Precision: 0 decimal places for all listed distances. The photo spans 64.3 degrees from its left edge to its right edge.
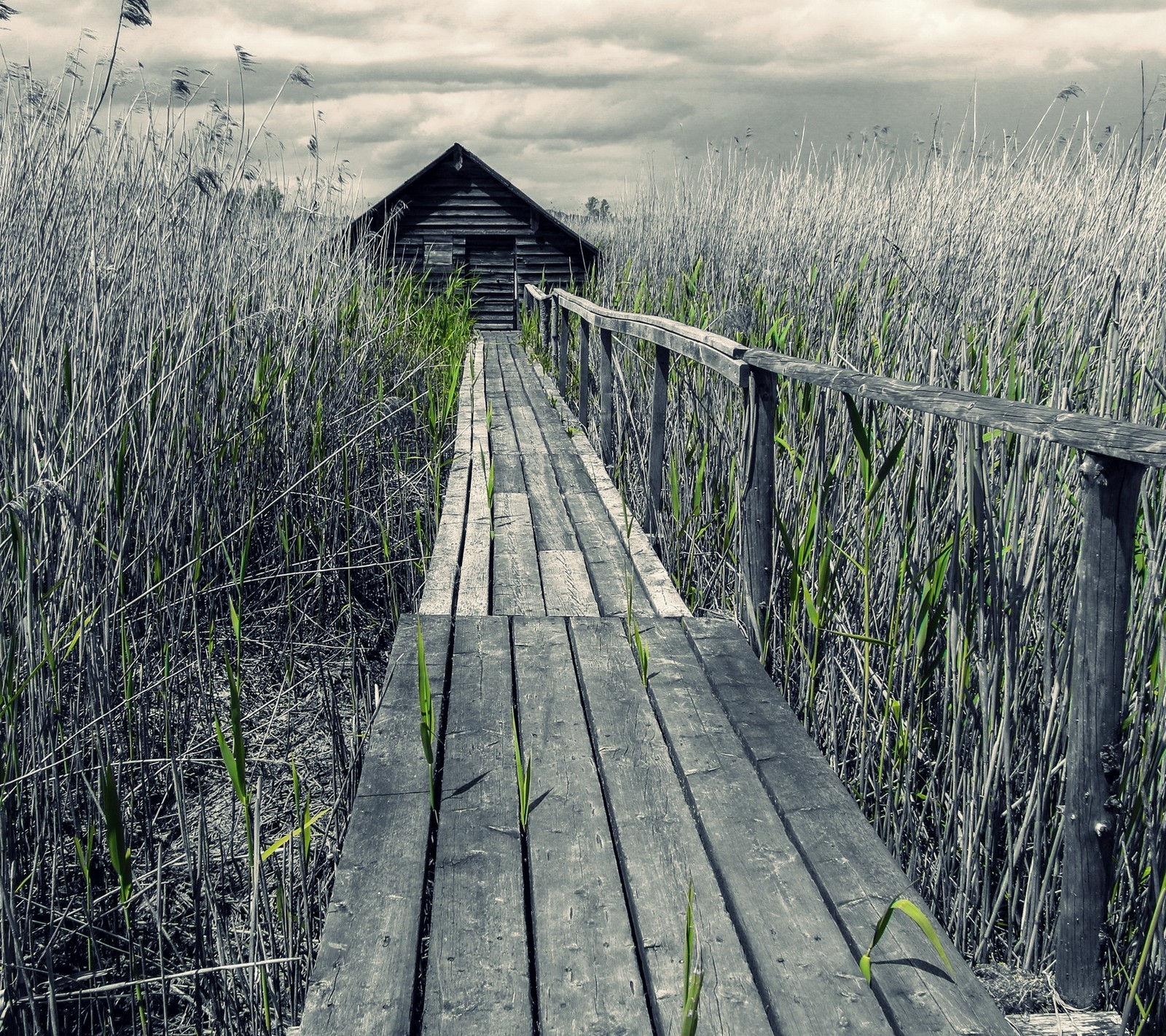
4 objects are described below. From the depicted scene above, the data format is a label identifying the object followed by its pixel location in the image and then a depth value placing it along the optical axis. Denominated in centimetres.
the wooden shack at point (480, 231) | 1767
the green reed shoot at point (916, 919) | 112
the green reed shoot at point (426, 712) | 161
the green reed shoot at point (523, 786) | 150
